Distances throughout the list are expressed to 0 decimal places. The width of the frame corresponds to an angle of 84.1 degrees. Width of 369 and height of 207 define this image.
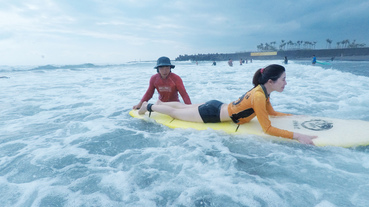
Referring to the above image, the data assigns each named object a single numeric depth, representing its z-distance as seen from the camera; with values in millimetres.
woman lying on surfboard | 2887
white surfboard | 2887
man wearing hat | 4355
